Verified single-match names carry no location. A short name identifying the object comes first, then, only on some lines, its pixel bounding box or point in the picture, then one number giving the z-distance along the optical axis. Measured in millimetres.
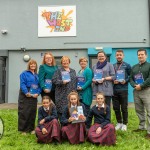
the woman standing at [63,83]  5391
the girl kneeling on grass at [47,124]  4863
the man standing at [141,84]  5480
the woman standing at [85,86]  5477
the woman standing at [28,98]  5652
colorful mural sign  11758
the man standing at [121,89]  5867
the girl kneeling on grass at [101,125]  4801
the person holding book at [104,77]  5539
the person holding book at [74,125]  4852
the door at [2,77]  11977
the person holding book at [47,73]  5598
